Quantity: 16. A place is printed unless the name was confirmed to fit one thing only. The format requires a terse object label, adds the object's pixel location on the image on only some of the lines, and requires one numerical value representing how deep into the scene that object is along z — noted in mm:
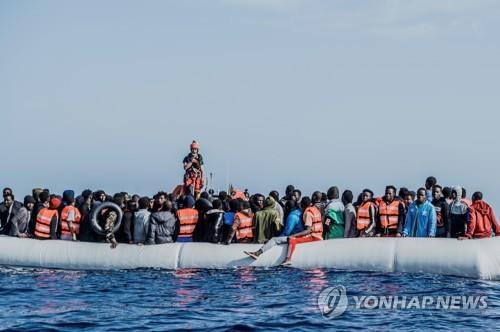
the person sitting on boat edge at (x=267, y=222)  19391
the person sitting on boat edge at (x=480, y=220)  18150
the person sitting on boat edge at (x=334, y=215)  19391
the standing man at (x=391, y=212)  19016
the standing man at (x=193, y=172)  24641
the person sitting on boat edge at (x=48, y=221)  20658
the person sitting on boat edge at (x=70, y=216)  20531
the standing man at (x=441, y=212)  18750
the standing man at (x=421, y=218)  18406
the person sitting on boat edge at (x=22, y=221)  21219
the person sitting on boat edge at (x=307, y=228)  18922
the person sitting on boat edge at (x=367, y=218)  19109
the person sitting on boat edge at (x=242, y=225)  19406
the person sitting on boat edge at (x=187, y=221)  19891
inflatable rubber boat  17875
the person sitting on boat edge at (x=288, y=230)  19109
